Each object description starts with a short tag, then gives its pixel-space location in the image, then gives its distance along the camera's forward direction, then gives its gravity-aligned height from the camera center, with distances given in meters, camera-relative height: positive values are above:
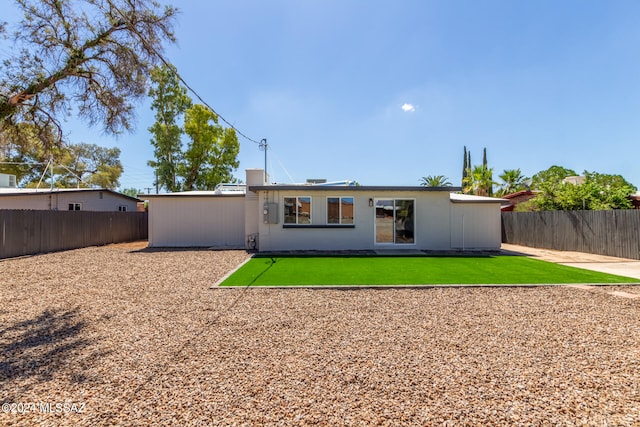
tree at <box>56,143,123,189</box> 34.35 +6.77
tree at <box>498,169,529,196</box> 27.37 +3.59
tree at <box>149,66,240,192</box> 23.33 +6.20
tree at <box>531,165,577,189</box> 43.28 +7.09
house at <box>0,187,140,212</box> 14.79 +1.20
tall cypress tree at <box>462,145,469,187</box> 41.38 +7.77
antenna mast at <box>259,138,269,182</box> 16.25 +4.08
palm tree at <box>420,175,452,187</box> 31.98 +4.27
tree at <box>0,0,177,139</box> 6.36 +3.83
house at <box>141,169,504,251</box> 12.06 +0.05
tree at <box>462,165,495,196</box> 25.67 +3.36
